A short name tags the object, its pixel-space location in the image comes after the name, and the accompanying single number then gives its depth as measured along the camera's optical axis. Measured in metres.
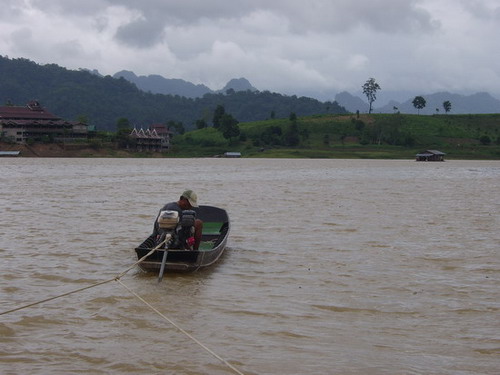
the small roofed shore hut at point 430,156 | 108.06
